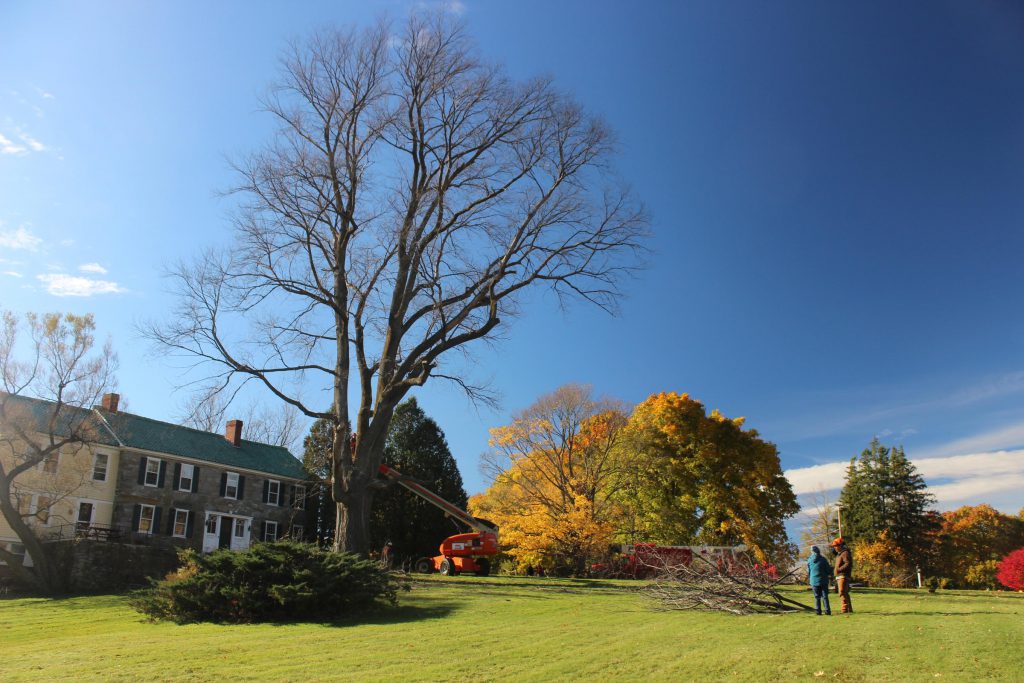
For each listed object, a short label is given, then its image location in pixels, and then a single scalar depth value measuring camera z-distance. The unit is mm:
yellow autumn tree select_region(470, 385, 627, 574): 29344
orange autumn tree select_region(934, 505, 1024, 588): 45219
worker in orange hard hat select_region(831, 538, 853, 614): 14227
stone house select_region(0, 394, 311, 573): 32188
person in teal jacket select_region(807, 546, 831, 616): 13570
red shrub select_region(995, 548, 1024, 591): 33875
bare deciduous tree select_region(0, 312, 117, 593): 24562
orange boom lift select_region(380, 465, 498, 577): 31031
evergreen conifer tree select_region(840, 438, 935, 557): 42594
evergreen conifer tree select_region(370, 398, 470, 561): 39000
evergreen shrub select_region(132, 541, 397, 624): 13445
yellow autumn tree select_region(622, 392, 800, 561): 35094
